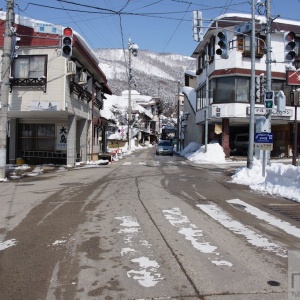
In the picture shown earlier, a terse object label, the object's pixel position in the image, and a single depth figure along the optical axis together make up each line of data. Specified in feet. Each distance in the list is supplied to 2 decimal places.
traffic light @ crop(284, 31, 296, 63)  45.62
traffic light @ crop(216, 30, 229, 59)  46.75
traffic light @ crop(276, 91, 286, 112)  53.47
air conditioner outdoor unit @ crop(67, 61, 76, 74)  64.64
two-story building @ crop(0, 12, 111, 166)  65.31
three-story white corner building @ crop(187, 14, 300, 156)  94.68
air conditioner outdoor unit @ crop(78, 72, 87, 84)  74.82
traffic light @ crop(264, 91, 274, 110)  50.42
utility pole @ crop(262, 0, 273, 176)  53.02
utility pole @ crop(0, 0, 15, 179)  48.37
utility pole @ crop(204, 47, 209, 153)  98.12
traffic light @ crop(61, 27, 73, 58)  42.81
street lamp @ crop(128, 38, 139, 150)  167.80
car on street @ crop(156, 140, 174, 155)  135.33
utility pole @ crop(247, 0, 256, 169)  56.95
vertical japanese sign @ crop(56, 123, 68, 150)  79.00
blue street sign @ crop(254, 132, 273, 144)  48.39
